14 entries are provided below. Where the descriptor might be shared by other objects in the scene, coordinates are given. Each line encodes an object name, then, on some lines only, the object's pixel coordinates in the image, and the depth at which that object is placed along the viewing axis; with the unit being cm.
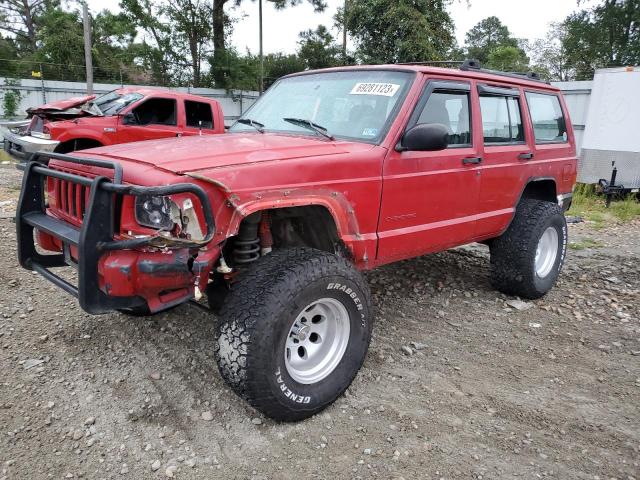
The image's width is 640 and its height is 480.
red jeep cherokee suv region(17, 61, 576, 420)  240
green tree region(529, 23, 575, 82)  3656
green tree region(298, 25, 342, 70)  3073
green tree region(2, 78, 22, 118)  1625
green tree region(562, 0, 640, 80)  3209
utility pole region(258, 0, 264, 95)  2394
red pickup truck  834
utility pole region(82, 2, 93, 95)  1513
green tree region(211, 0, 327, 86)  2353
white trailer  933
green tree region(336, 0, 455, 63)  1945
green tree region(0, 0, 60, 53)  2920
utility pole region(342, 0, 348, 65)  2191
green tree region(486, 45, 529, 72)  2885
